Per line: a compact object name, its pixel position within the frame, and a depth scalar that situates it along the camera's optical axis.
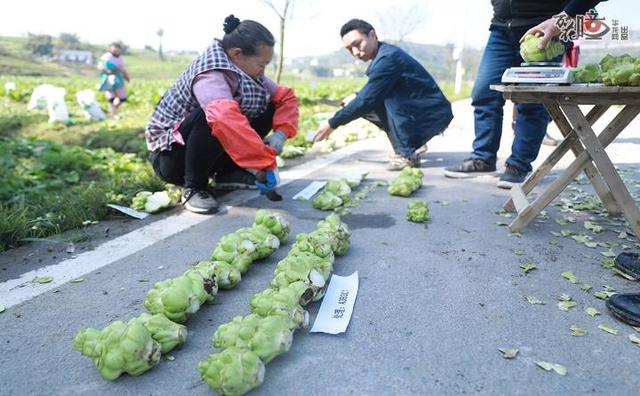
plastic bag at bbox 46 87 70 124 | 9.49
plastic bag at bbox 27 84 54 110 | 11.11
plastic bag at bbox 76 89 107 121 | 10.62
